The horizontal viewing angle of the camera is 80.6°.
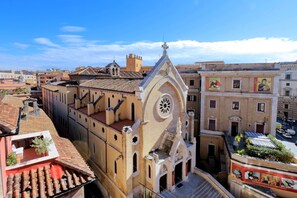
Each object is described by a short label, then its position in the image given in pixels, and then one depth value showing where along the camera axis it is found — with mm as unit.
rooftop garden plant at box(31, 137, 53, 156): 8859
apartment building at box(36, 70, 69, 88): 70906
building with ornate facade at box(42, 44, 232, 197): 15977
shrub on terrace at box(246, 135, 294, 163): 17703
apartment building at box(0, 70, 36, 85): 94138
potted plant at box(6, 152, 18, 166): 7352
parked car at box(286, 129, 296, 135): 31533
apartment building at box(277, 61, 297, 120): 42156
